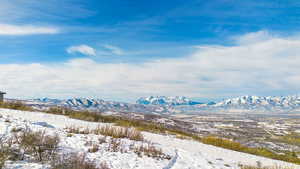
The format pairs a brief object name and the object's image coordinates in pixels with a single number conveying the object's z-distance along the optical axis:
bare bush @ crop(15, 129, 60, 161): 7.03
